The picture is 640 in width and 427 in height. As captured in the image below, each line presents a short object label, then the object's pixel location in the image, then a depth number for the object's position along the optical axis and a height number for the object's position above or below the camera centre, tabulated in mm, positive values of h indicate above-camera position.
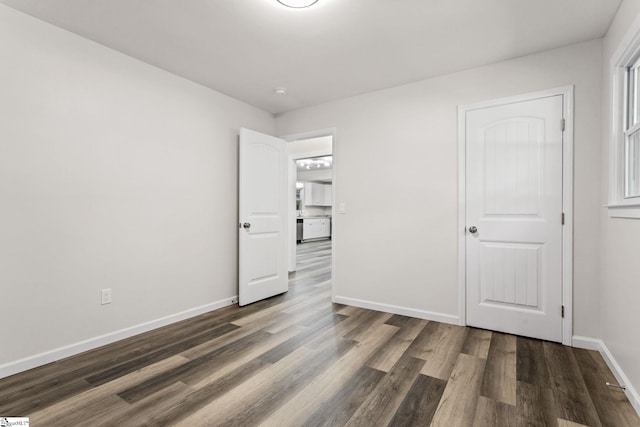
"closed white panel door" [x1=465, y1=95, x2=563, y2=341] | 2533 -39
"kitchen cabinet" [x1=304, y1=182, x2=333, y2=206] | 10828 +667
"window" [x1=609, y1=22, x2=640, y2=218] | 1903 +510
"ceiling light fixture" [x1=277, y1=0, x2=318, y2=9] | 1927 +1304
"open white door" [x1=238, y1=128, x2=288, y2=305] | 3541 -52
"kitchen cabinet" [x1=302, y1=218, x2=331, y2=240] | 10266 -531
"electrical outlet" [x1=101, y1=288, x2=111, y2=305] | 2479 -666
